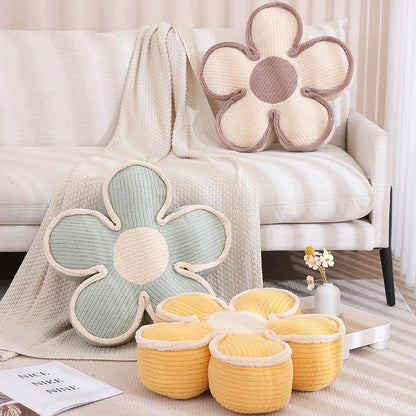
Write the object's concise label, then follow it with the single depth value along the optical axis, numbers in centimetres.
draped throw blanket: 247
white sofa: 264
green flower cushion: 240
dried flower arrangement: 238
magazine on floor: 207
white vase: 239
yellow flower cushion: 206
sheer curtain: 296
